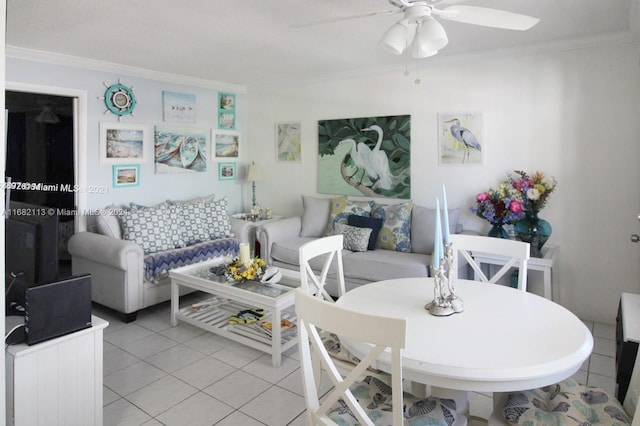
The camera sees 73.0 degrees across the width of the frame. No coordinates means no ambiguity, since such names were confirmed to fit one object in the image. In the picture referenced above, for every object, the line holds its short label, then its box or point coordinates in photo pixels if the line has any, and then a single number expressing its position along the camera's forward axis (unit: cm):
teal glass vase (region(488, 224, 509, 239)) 374
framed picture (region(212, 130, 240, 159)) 538
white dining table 137
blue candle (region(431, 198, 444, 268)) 163
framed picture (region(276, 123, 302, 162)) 527
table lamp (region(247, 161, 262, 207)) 545
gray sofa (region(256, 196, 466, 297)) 379
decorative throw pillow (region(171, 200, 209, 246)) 439
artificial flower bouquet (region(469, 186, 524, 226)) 362
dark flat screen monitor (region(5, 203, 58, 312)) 188
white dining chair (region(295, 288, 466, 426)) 119
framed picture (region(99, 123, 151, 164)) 429
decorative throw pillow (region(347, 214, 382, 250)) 421
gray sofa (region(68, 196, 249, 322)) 361
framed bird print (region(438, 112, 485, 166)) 402
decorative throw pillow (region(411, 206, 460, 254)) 402
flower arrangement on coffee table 329
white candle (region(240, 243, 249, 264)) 342
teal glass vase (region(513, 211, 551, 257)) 357
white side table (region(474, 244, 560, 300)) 333
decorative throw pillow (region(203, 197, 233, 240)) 460
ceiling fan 202
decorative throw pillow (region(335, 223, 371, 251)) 415
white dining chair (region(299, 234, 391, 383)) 192
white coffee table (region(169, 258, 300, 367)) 297
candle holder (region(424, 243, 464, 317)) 180
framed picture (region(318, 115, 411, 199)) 447
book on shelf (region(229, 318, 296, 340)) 317
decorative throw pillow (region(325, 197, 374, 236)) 444
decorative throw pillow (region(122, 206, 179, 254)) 397
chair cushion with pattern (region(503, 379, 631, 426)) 150
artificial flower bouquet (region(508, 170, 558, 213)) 358
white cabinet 174
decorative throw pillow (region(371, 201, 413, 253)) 412
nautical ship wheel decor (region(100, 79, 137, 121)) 429
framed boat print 477
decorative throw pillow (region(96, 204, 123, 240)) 398
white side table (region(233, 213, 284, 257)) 481
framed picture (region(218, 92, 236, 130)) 543
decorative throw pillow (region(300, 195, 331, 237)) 480
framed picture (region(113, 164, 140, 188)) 441
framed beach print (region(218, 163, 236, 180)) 548
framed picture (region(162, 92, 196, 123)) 480
